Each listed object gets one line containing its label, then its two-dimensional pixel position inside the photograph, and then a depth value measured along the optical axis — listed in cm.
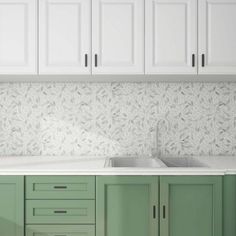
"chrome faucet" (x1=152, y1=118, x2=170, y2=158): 282
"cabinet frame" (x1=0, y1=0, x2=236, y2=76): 243
